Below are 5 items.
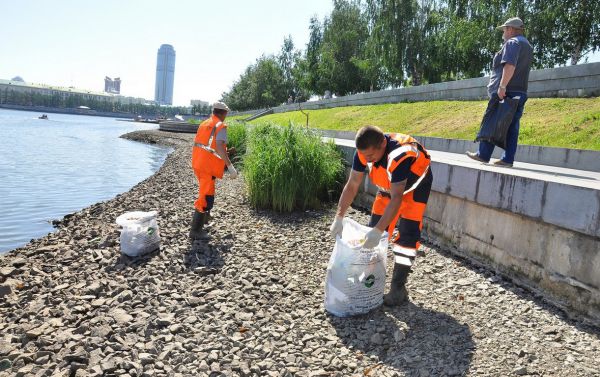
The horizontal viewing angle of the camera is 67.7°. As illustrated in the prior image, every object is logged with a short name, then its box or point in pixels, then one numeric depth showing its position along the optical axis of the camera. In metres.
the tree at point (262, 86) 57.50
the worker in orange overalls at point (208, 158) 5.32
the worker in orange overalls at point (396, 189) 3.15
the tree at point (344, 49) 36.78
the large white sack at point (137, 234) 4.95
